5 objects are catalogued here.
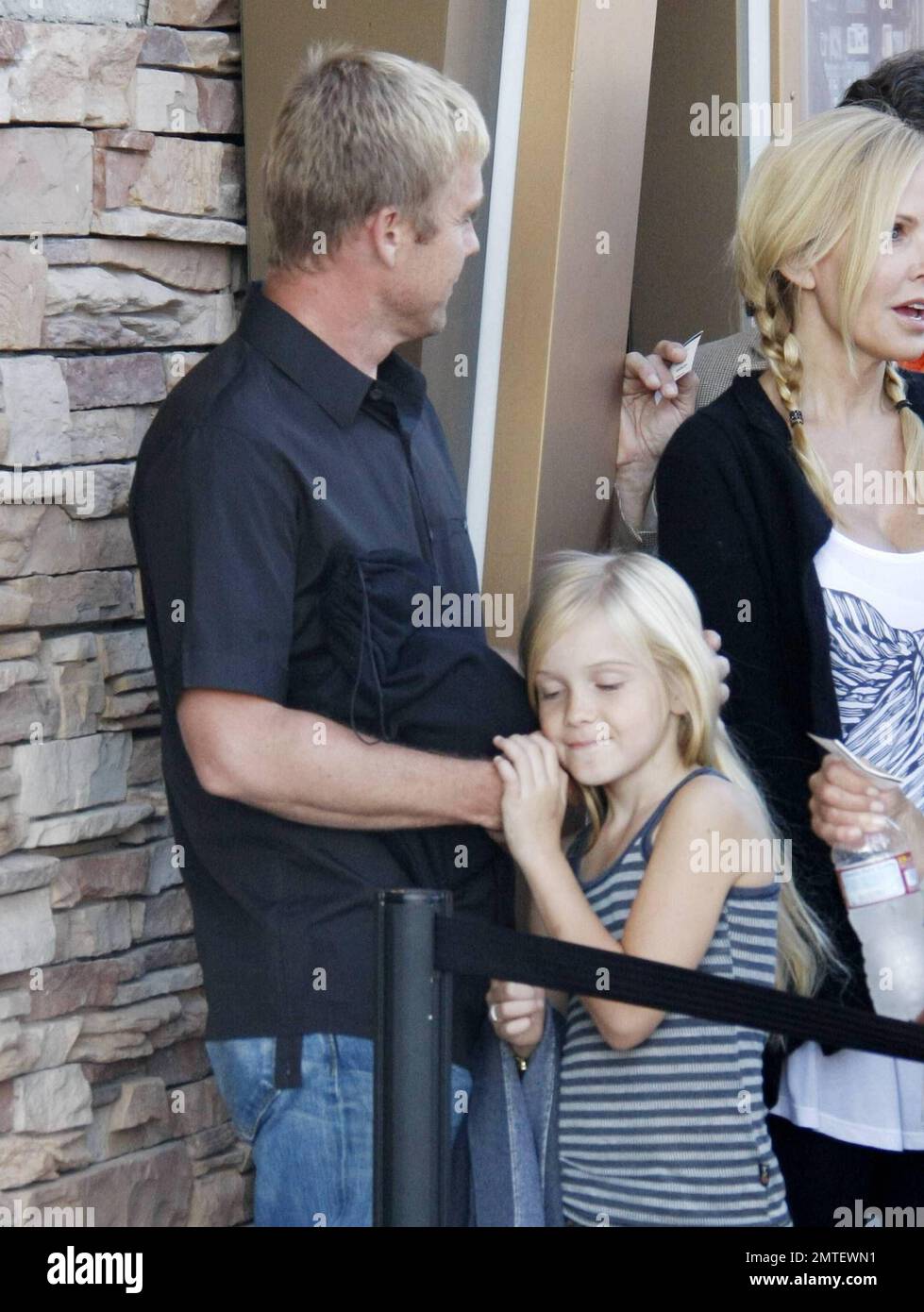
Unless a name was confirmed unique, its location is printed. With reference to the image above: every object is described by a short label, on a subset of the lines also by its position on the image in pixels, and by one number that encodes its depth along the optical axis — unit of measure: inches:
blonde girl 129.0
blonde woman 134.9
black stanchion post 119.3
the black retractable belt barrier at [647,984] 118.8
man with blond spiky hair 127.2
